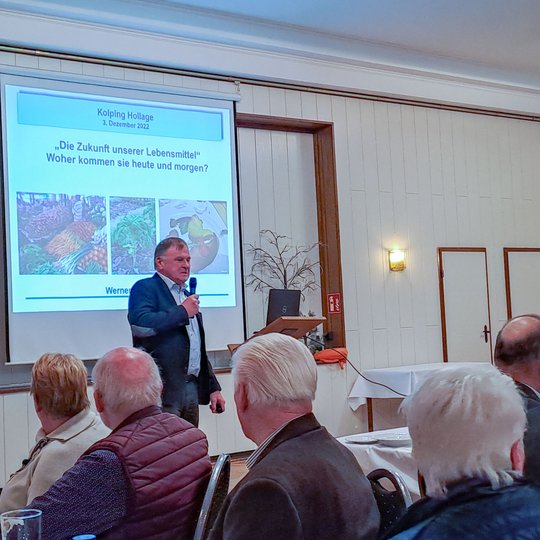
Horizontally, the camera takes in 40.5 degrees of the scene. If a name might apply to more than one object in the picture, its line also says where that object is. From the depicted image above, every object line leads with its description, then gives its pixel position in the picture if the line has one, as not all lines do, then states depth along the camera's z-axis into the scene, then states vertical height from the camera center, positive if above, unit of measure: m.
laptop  5.68 -0.11
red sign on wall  6.96 -0.15
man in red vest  1.76 -0.46
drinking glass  1.36 -0.42
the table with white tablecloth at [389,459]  2.88 -0.70
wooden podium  4.83 -0.24
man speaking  3.94 -0.21
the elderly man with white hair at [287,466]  1.44 -0.38
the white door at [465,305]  7.62 -0.24
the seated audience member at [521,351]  2.40 -0.23
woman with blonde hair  2.13 -0.40
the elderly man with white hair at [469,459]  1.15 -0.30
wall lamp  7.29 +0.25
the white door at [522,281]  8.09 -0.01
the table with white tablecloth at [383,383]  6.62 -0.90
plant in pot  6.75 +0.22
